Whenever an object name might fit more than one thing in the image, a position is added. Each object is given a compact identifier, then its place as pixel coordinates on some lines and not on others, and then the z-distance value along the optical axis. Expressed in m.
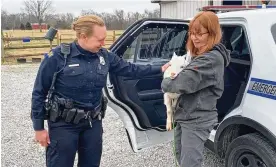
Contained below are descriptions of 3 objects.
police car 2.45
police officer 2.22
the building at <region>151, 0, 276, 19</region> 13.54
